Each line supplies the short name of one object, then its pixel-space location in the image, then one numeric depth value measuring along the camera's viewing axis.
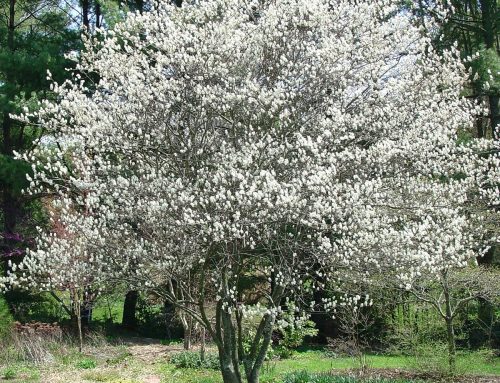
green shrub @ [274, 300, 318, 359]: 12.13
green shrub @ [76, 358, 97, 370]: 10.53
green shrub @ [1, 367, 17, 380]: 9.57
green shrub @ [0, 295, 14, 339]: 12.30
